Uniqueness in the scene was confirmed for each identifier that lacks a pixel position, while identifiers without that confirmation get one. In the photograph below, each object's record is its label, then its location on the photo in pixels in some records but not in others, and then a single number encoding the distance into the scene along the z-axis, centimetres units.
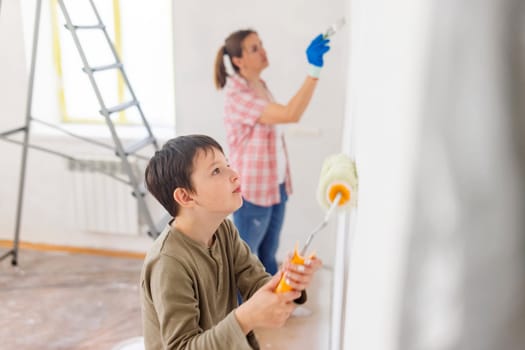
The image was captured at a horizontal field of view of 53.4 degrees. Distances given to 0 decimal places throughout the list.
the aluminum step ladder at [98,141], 235
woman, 207
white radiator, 294
